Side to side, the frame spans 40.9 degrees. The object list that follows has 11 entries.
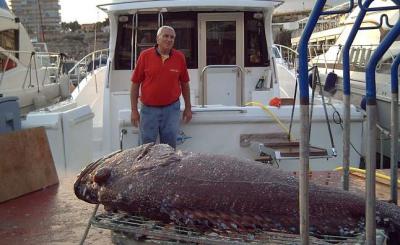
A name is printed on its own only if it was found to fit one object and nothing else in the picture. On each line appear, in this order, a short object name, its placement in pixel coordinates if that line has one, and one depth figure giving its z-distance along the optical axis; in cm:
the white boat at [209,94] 618
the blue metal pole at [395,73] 348
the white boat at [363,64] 827
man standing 601
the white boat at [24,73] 1226
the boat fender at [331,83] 1045
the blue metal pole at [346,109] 359
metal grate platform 283
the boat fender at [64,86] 1431
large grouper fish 296
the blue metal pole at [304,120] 235
